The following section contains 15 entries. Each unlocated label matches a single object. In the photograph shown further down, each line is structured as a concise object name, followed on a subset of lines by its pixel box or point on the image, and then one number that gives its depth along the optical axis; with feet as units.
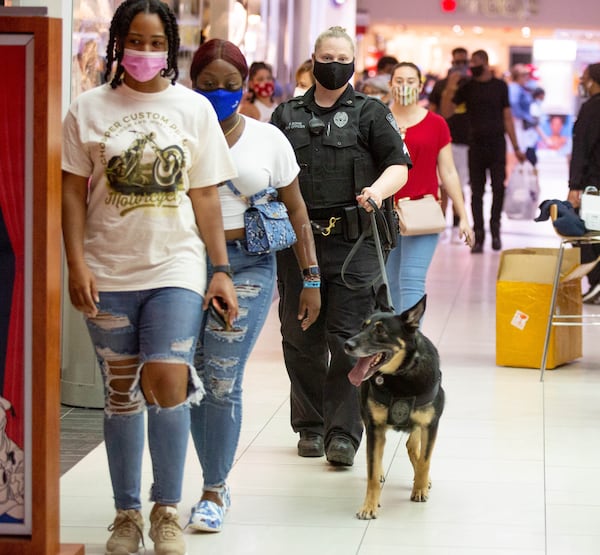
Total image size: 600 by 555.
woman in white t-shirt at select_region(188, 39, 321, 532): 21.75
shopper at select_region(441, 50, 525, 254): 69.38
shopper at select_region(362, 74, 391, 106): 42.24
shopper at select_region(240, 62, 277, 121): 53.73
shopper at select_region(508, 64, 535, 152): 98.39
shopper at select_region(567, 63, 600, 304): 49.63
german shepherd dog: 22.87
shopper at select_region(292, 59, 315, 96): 37.83
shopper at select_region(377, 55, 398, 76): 59.12
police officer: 26.31
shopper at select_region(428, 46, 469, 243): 72.90
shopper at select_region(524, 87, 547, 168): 102.25
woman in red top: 34.61
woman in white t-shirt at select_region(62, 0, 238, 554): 19.47
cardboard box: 38.37
